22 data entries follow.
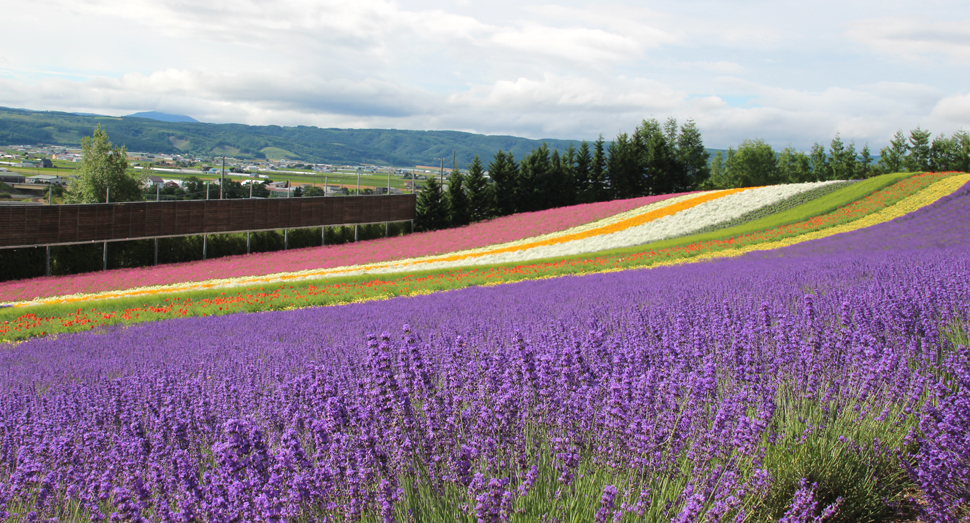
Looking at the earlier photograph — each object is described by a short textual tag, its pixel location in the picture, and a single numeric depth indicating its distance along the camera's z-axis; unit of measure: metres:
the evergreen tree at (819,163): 89.62
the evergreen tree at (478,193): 47.19
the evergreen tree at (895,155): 81.25
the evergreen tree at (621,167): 57.28
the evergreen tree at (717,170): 98.56
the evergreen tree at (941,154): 75.81
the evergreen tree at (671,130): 91.54
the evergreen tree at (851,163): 83.31
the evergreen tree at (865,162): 81.69
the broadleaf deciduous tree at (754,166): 86.25
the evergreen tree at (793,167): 88.67
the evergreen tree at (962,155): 71.38
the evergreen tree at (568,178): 53.06
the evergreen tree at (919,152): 77.94
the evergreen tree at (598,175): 56.53
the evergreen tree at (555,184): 51.62
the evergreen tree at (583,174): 55.31
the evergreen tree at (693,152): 88.00
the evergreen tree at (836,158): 86.44
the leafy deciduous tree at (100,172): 52.62
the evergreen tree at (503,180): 49.53
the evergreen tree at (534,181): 50.28
